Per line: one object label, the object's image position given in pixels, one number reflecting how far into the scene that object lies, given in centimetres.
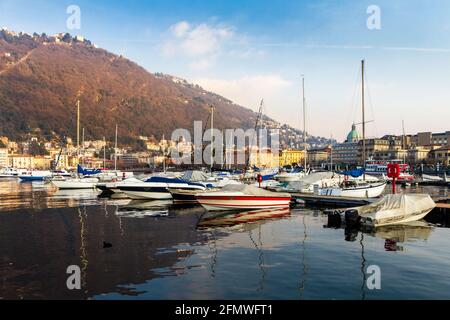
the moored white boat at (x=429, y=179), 8271
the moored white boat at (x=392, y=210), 2747
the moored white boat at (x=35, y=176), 11438
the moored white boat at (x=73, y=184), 6744
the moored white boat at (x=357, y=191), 4400
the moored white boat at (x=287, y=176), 6943
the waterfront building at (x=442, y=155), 18488
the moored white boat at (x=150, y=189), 4831
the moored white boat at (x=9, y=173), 14446
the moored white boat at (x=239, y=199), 3525
